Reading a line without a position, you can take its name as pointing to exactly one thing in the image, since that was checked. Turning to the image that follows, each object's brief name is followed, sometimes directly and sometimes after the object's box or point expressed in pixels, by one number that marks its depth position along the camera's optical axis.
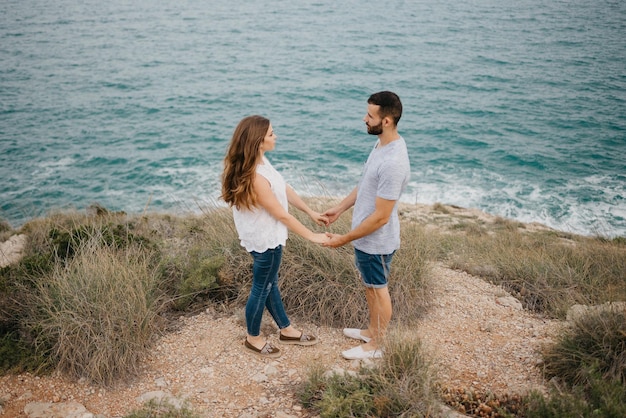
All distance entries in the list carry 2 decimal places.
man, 3.79
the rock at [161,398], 3.82
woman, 3.84
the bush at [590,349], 3.68
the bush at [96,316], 4.28
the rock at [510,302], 5.64
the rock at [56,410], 3.85
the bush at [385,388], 3.46
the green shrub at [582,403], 3.07
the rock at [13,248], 6.75
